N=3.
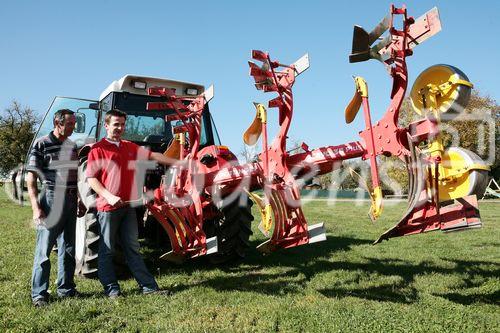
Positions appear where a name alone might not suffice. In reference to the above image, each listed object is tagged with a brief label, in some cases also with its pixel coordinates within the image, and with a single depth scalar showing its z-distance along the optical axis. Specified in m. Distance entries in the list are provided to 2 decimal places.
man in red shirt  4.12
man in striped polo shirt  4.05
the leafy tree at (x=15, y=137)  33.78
